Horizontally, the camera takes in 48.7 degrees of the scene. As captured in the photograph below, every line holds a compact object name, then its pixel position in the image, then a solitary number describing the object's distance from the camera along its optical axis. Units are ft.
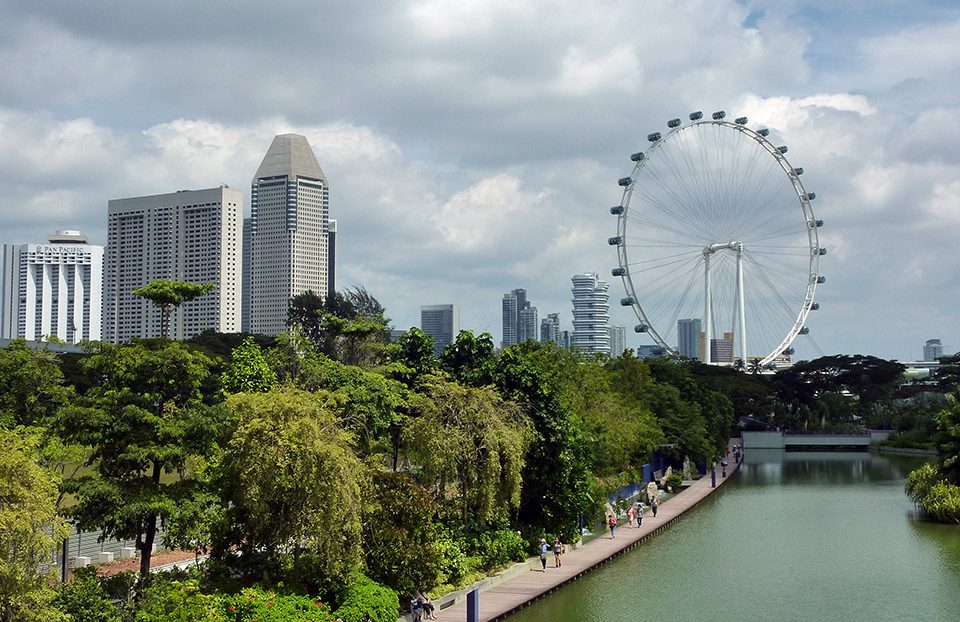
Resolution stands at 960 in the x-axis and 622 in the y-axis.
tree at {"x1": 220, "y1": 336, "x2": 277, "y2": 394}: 145.75
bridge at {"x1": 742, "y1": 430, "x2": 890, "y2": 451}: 402.93
